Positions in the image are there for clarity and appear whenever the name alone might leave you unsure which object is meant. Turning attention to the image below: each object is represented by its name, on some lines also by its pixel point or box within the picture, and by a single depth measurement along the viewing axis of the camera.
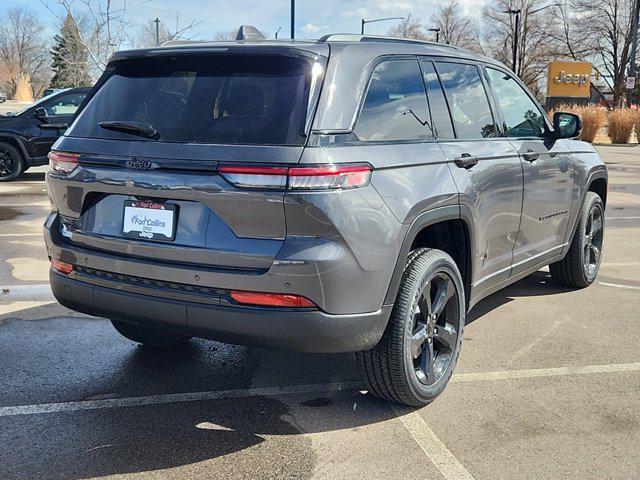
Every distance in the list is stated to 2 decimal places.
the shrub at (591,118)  27.42
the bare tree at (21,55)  83.19
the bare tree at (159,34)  32.96
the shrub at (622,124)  27.89
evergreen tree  18.67
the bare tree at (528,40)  51.19
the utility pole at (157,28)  32.08
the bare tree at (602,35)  51.47
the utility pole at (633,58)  27.20
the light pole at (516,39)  40.00
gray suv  2.77
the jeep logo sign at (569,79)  39.44
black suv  12.57
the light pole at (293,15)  24.00
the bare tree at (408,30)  53.91
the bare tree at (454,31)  56.66
